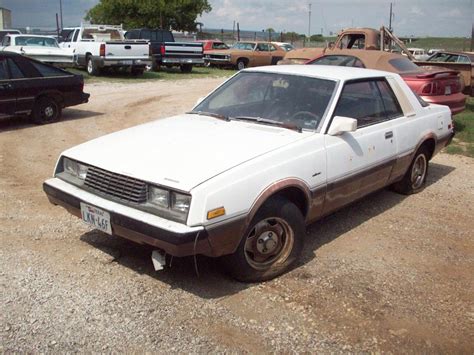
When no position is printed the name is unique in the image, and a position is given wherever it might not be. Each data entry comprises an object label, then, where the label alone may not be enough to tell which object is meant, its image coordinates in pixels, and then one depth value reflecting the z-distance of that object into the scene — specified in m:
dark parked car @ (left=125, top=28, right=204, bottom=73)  21.28
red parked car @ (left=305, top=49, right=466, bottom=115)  8.93
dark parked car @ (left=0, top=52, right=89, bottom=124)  8.94
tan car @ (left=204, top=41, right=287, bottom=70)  25.03
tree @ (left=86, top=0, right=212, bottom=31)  38.03
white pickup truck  17.59
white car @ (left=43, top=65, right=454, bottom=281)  3.31
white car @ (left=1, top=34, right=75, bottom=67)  17.02
